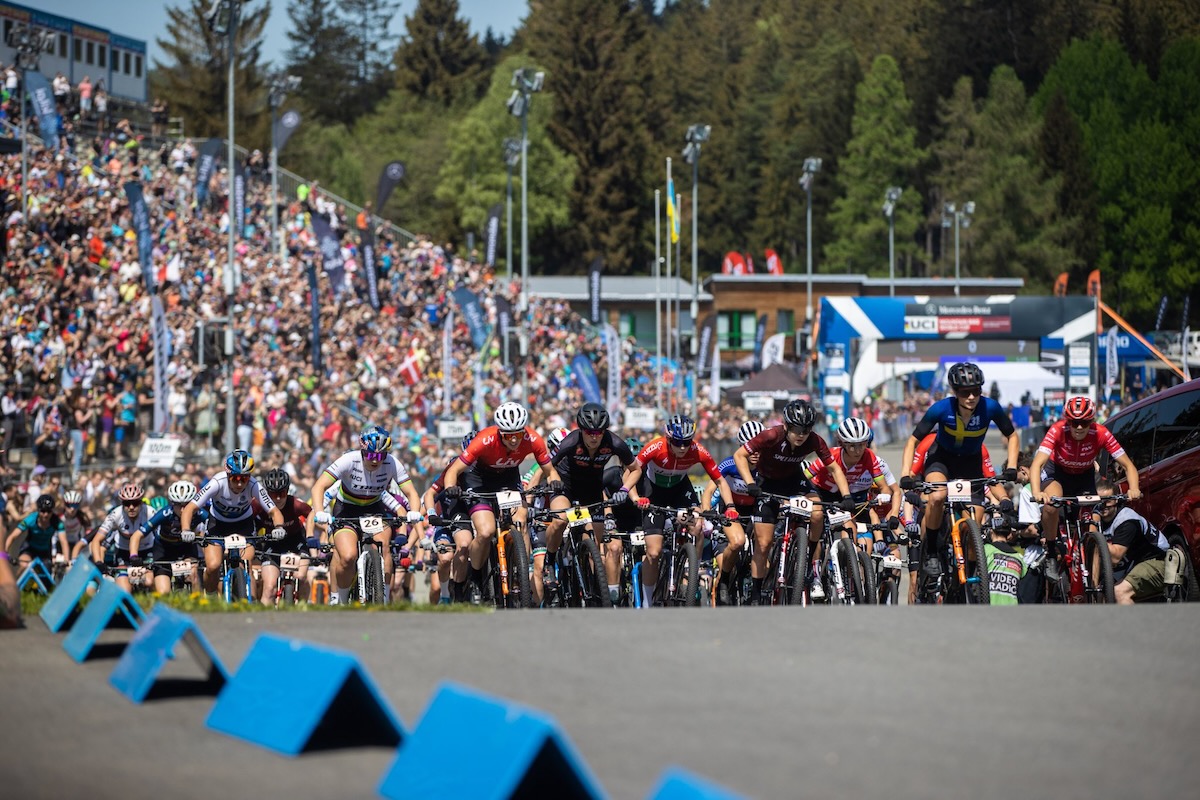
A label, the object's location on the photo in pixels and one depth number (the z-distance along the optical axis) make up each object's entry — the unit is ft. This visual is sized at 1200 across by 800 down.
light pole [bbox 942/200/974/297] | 268.82
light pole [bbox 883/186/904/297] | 254.47
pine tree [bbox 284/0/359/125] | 411.54
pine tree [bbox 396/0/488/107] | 373.40
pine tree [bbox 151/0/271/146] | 310.24
